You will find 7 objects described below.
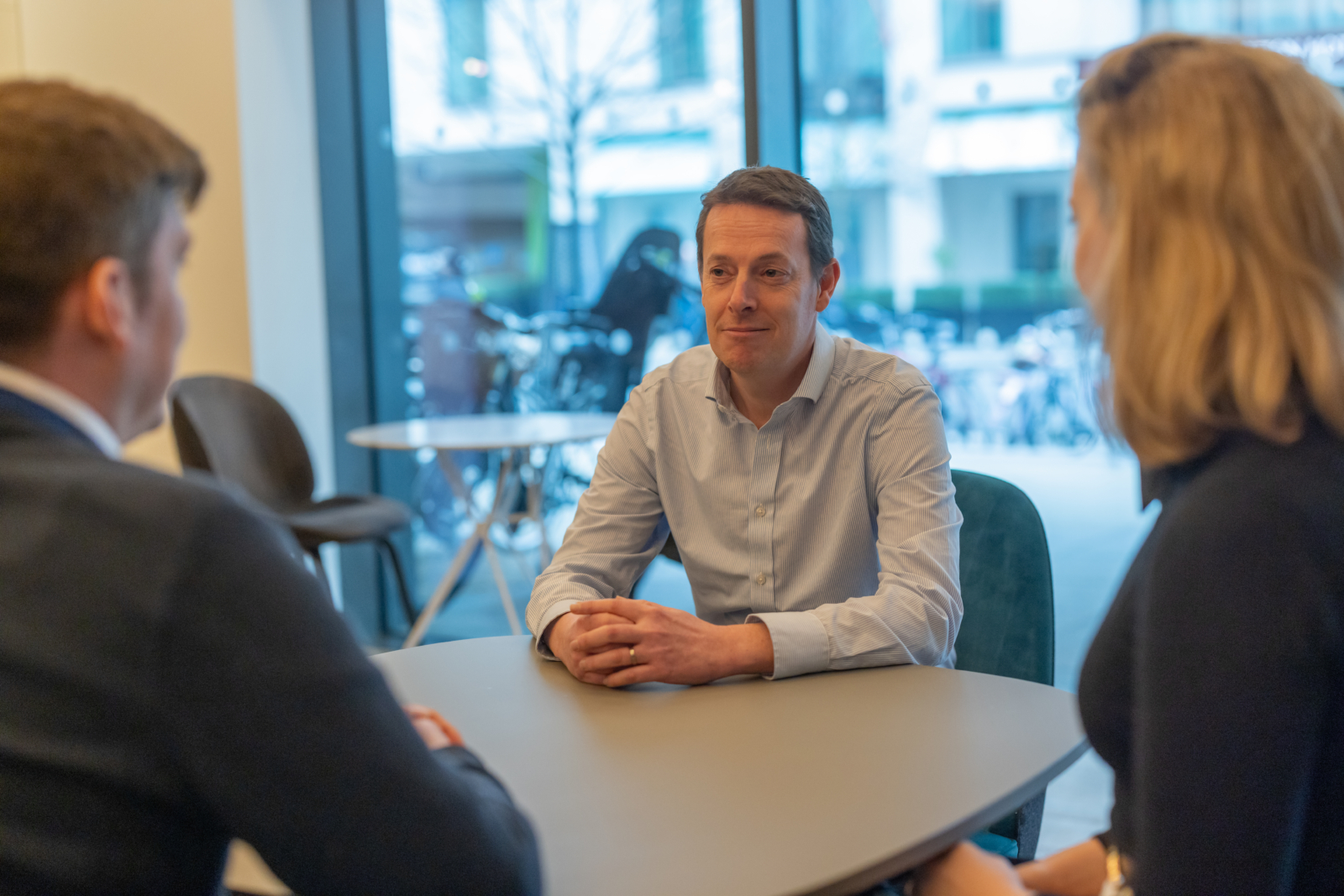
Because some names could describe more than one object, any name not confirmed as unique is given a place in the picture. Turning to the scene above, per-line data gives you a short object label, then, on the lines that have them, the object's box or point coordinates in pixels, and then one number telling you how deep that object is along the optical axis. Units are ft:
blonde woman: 2.55
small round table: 11.44
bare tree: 13.29
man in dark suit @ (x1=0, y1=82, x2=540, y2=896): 2.35
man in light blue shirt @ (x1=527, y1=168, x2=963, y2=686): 5.87
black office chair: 11.00
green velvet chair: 5.68
